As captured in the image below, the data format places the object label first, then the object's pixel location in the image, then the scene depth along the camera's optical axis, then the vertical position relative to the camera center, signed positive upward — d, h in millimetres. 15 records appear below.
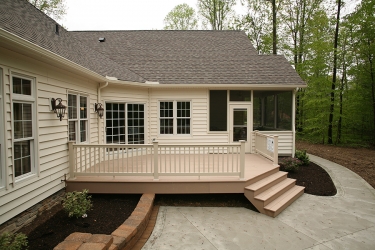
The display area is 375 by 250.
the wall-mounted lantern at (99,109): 6677 +345
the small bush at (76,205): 4036 -1643
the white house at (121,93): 3748 +833
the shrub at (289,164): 7644 -1573
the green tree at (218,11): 20875 +10656
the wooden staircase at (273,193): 5004 -1835
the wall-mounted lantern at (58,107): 4627 +271
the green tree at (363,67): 12141 +3234
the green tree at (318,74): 13758 +3287
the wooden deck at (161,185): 5219 -1570
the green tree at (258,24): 18828 +8807
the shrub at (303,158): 8623 -1500
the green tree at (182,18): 23672 +11354
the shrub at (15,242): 2719 -1618
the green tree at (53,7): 17328 +9457
